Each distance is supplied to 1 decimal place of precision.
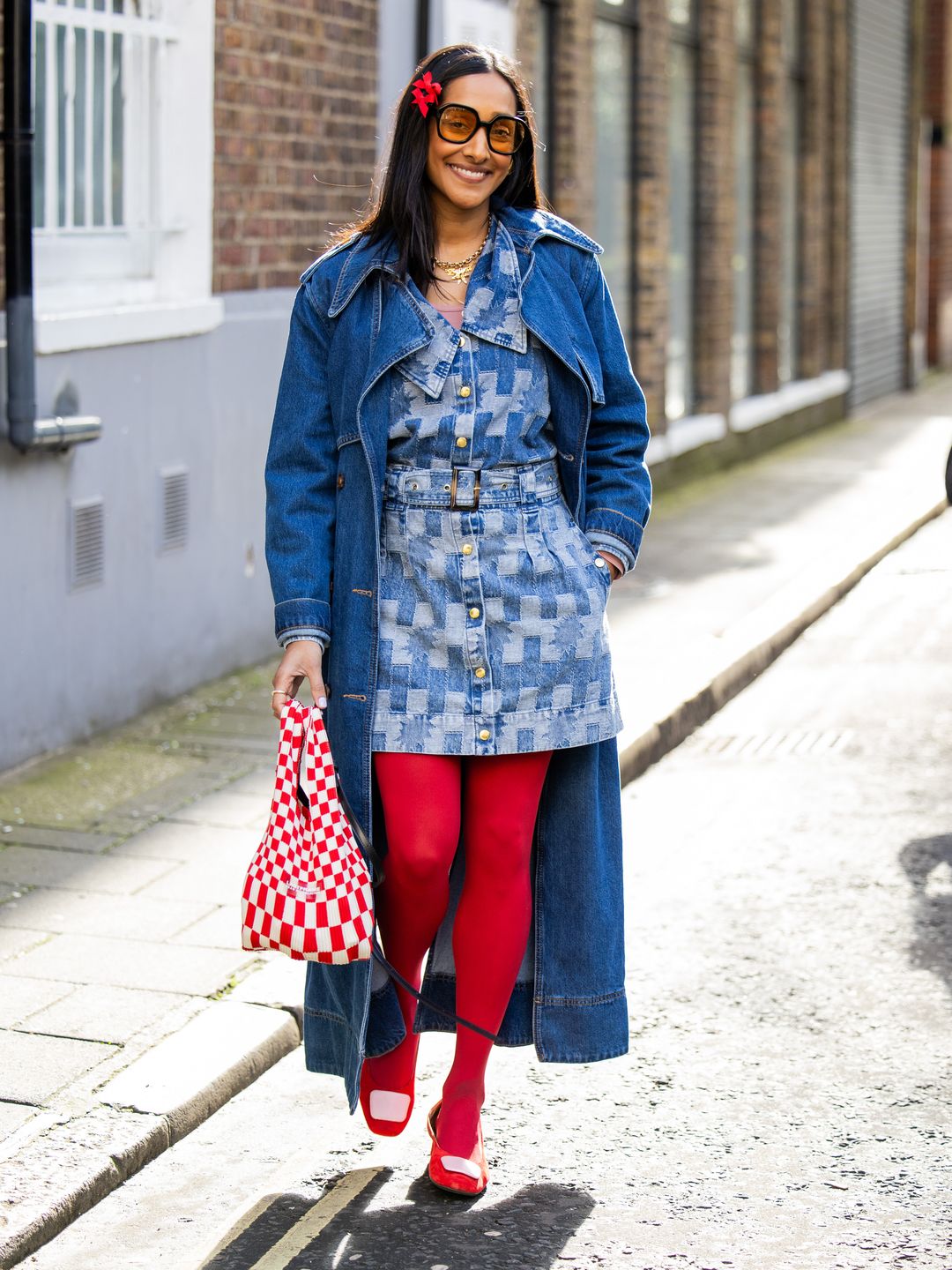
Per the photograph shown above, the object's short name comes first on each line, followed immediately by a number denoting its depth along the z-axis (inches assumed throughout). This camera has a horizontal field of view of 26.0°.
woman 138.6
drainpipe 249.4
